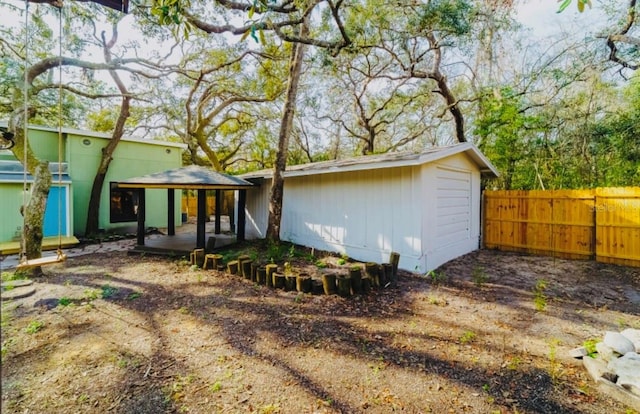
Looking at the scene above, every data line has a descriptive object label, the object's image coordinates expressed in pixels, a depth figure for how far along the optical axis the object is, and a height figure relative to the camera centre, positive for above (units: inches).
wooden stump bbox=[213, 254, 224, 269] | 264.1 -49.9
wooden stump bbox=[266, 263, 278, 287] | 220.5 -49.9
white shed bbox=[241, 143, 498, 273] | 253.1 -1.9
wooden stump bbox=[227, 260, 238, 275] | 246.8 -51.3
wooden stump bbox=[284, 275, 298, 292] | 213.0 -54.5
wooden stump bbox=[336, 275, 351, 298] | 200.1 -53.4
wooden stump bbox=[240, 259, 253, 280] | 238.4 -50.2
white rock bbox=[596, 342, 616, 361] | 126.3 -61.0
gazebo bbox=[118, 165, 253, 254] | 303.0 +18.7
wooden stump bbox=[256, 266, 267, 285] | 226.2 -53.4
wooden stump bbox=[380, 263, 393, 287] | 219.4 -50.8
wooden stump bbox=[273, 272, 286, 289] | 216.5 -54.0
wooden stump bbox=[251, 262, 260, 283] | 231.5 -52.4
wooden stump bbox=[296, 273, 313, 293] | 207.8 -54.8
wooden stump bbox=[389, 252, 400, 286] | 227.5 -44.5
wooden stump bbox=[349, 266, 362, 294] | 202.7 -50.1
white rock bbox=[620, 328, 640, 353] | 134.5 -59.3
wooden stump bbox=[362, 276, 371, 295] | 207.1 -55.3
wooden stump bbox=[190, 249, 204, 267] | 270.0 -47.6
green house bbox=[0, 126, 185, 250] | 354.9 +30.3
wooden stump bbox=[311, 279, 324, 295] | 206.1 -56.5
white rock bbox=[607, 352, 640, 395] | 108.9 -61.6
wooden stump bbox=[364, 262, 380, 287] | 213.5 -47.9
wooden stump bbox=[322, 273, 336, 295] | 202.5 -52.2
